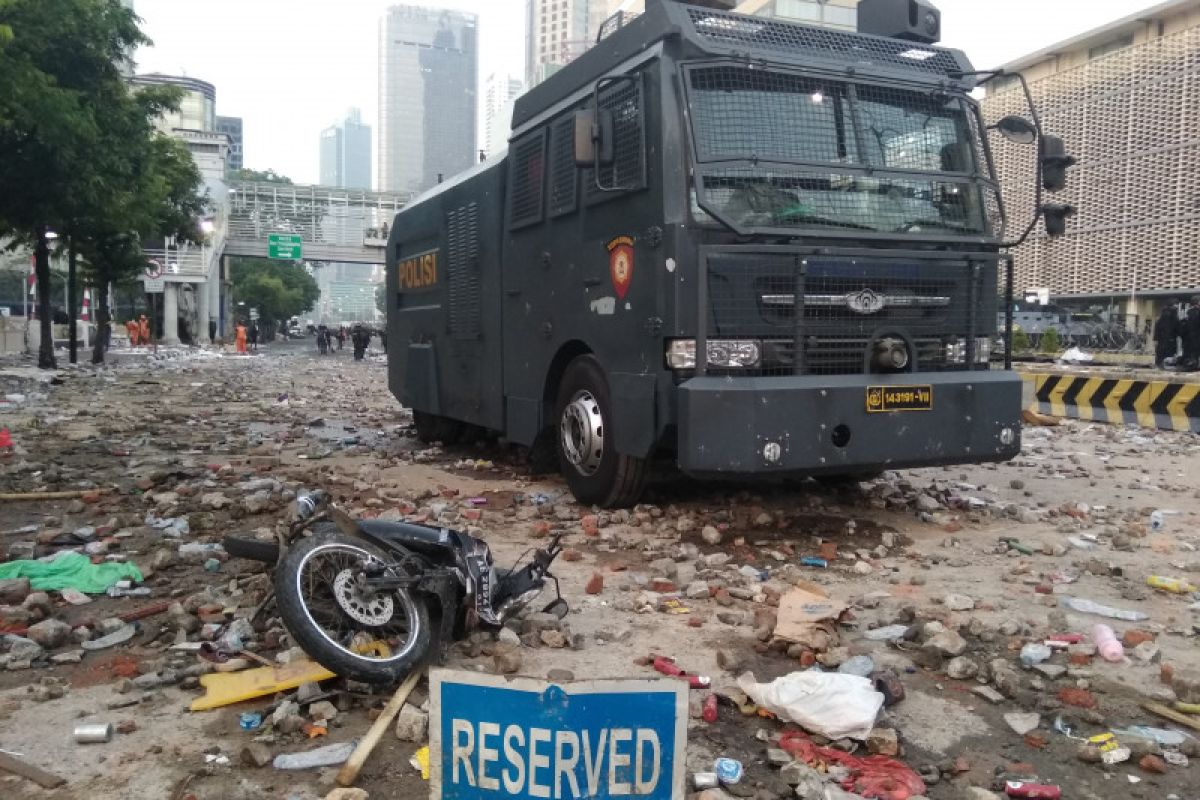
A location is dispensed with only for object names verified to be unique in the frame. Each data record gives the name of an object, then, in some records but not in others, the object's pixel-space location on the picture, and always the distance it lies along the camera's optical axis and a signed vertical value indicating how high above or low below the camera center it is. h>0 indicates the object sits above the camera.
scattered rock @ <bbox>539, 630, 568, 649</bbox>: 3.90 -1.19
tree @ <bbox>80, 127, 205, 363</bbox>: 21.78 +3.52
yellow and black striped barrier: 11.86 -0.59
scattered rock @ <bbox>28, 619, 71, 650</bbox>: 3.88 -1.20
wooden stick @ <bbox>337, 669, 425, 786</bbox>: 2.78 -1.22
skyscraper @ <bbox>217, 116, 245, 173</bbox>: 180.12 +40.49
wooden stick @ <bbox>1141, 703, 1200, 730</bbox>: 3.23 -1.23
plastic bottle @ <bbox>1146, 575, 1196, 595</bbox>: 4.82 -1.16
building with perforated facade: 52.53 +11.42
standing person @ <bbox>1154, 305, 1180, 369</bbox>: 19.80 +0.45
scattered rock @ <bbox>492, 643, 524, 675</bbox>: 3.56 -1.18
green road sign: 57.00 +5.73
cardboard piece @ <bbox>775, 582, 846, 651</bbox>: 3.84 -1.13
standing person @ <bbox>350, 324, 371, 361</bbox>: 38.16 +0.16
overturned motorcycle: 3.28 -0.90
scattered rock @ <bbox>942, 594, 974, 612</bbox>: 4.44 -1.16
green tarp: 4.68 -1.18
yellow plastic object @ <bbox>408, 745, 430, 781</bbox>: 2.81 -1.25
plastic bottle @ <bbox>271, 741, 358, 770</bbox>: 2.87 -1.26
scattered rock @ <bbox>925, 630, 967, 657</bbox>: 3.77 -1.15
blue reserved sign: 1.91 -0.79
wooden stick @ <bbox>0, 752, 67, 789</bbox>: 2.77 -1.27
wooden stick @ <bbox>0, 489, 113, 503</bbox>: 6.83 -1.13
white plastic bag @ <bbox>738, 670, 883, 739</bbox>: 3.04 -1.15
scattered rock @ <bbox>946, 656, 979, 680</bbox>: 3.62 -1.20
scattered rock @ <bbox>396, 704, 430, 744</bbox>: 3.02 -1.21
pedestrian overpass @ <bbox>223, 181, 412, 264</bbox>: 59.28 +7.80
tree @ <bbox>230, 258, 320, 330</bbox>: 87.62 +5.26
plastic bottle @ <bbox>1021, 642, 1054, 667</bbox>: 3.76 -1.19
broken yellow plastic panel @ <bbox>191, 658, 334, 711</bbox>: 3.29 -1.20
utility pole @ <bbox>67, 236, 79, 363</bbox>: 25.33 +1.00
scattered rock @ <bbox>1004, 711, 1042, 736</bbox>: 3.19 -1.24
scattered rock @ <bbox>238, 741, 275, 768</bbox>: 2.89 -1.25
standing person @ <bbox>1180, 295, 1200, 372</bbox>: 18.61 +0.35
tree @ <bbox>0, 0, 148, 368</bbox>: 15.16 +3.85
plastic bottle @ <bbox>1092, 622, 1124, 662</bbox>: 3.82 -1.17
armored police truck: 5.39 +0.59
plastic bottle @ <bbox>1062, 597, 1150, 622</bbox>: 4.39 -1.19
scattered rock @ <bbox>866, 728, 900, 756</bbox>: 2.98 -1.22
